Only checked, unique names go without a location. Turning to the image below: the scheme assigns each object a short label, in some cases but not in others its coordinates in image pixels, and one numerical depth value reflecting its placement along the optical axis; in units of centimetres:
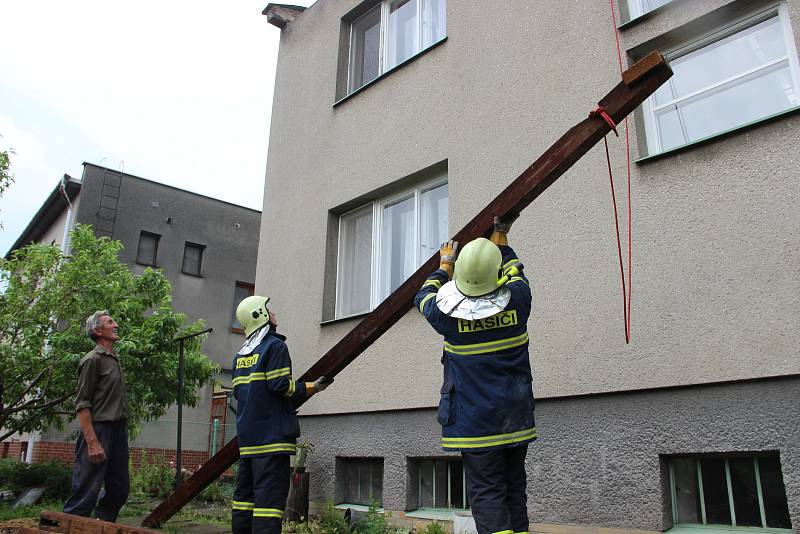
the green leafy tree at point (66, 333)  841
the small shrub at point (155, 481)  961
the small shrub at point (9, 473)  1038
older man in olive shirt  496
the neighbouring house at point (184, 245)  1816
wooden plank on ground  353
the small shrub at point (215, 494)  820
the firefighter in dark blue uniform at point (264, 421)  432
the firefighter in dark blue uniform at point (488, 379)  341
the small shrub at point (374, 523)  556
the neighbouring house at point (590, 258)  428
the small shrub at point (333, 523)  563
